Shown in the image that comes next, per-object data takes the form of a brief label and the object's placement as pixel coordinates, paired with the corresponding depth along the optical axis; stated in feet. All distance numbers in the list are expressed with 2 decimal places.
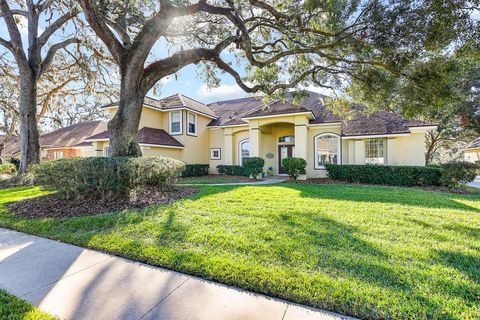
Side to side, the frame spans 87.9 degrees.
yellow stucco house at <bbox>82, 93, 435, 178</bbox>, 48.81
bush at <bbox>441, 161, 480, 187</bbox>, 35.81
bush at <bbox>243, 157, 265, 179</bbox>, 50.88
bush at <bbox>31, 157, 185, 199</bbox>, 22.88
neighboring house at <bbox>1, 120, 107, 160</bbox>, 79.61
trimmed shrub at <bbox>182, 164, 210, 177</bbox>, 59.47
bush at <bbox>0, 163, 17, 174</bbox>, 66.95
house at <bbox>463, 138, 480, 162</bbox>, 83.03
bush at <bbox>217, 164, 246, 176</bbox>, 61.31
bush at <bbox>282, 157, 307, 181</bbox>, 47.44
